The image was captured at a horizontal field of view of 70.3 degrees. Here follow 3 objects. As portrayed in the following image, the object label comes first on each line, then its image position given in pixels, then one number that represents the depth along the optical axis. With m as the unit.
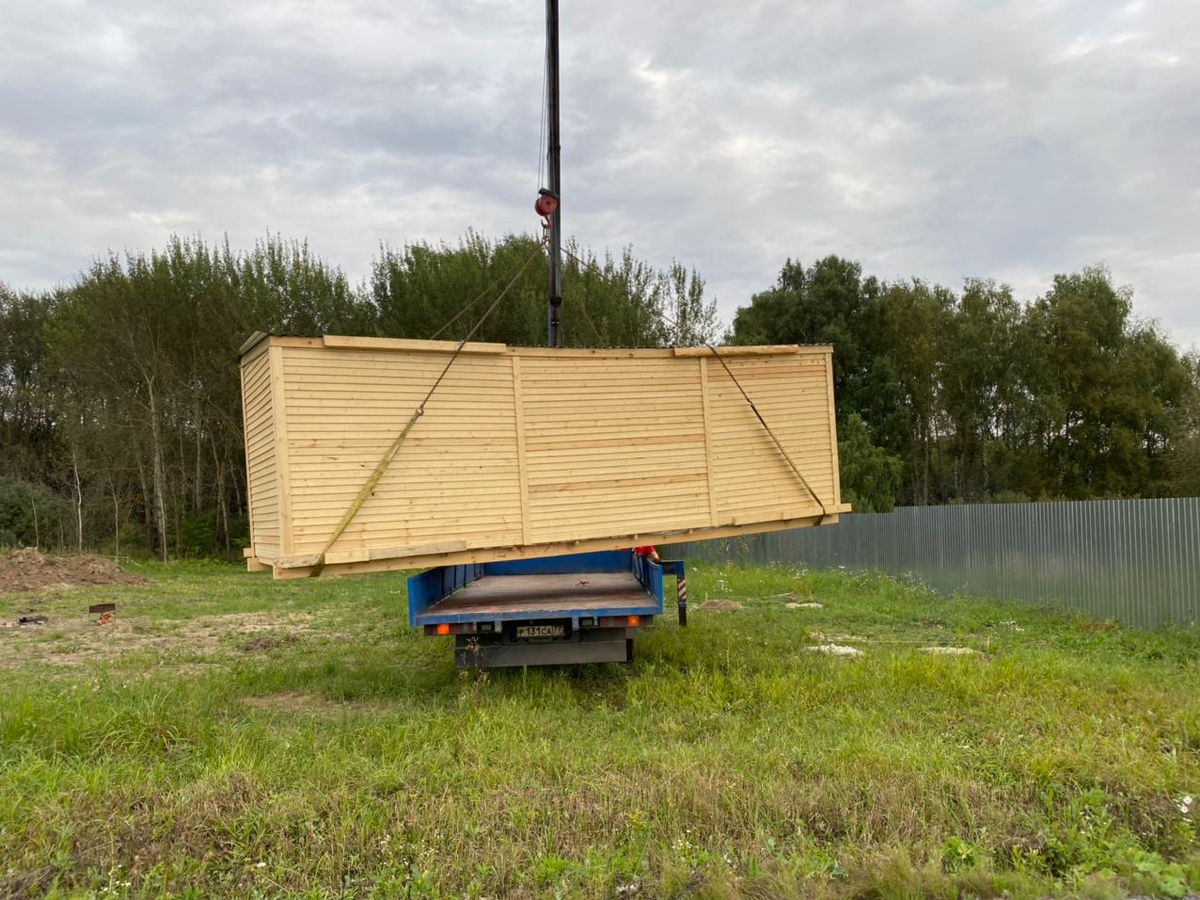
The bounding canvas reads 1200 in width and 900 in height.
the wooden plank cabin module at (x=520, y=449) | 6.83
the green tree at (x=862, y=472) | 25.27
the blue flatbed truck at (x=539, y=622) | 7.21
